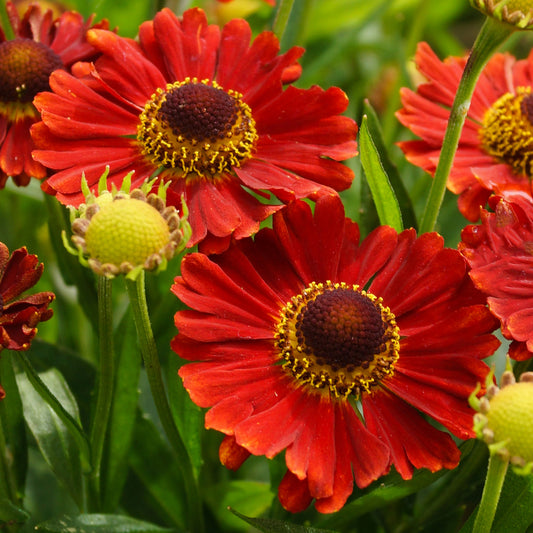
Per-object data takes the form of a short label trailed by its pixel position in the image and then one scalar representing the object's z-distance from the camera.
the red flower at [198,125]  0.31
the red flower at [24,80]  0.32
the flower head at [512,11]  0.30
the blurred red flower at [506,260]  0.30
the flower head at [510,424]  0.27
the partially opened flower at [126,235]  0.28
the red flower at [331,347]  0.29
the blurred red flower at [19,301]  0.29
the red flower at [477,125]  0.33
